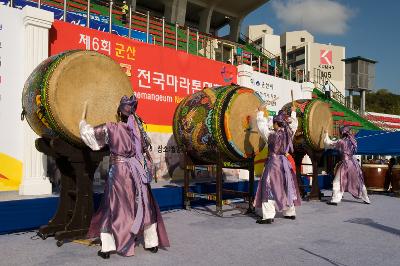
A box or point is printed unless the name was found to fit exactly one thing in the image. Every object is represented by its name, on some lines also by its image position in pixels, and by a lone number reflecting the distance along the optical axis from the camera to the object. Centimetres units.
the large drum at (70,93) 391
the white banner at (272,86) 1038
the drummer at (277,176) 535
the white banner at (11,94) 600
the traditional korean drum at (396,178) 925
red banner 700
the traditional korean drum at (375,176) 946
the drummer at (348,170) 730
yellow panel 596
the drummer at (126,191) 356
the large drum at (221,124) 567
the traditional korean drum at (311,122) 753
